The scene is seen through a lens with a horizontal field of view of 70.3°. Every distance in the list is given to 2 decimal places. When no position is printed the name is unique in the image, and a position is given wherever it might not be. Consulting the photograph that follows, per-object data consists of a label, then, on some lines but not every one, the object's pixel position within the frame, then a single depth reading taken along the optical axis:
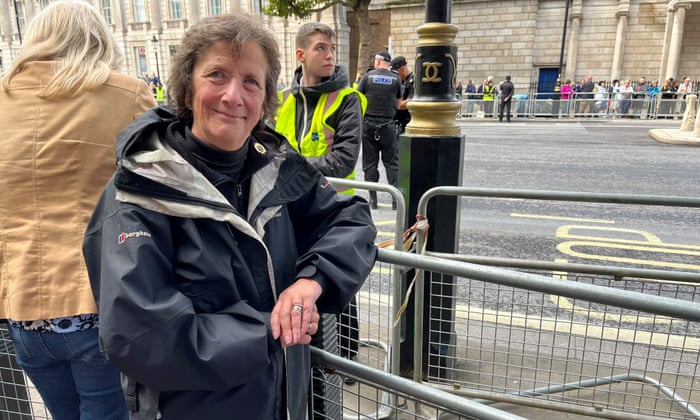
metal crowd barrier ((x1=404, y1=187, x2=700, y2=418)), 1.62
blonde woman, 1.69
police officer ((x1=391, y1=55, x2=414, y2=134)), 8.16
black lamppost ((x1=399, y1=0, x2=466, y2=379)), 2.88
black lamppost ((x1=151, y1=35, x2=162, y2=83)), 48.22
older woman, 1.18
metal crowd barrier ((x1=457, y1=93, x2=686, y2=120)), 22.08
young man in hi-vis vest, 3.28
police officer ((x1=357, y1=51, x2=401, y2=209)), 7.46
